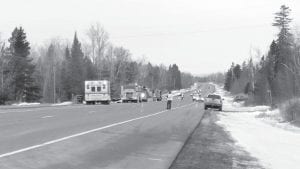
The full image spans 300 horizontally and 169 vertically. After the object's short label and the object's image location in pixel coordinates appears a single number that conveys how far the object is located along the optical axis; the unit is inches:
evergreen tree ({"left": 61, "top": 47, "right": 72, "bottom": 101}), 4613.7
